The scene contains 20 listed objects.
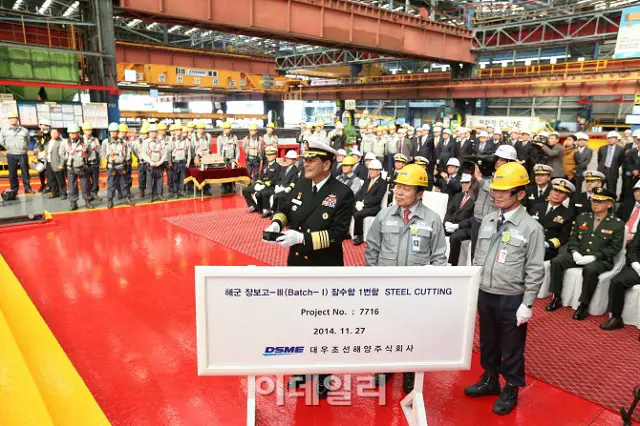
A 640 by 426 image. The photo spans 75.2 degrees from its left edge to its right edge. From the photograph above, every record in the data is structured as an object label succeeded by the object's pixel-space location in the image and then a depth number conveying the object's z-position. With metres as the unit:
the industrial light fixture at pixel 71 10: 31.08
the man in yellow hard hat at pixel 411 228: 3.45
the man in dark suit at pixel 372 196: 7.84
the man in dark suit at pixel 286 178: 9.23
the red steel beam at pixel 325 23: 14.91
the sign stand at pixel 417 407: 3.05
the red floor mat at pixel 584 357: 3.76
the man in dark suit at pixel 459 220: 6.45
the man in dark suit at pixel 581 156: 10.13
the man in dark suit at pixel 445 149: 12.85
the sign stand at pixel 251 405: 3.02
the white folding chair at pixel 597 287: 5.11
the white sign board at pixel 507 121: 22.62
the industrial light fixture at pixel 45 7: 33.49
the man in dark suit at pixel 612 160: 10.22
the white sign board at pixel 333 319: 2.58
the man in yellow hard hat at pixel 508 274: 3.22
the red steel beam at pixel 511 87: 20.80
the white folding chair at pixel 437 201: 6.89
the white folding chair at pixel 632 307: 4.84
